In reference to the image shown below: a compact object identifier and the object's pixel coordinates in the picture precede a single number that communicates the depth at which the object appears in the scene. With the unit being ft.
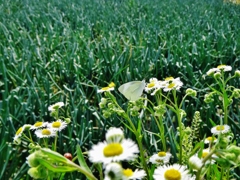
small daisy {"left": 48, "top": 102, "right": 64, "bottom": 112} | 0.72
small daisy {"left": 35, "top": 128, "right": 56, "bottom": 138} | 0.70
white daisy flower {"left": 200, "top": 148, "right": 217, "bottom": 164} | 0.61
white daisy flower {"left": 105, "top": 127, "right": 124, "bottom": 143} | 0.42
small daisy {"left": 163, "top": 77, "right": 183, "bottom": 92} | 0.75
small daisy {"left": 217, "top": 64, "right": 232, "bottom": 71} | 0.76
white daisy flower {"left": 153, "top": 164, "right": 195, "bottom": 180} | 0.49
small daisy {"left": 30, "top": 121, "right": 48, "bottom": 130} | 0.69
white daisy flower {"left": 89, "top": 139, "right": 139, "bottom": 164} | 0.39
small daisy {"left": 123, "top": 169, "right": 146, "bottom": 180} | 0.43
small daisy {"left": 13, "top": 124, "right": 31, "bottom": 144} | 0.64
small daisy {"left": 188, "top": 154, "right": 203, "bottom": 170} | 0.47
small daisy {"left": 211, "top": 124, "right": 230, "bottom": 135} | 0.60
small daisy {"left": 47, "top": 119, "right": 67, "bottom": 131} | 0.70
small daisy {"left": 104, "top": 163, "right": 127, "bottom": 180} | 0.38
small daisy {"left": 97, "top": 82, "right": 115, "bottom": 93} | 0.72
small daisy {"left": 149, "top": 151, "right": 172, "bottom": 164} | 0.64
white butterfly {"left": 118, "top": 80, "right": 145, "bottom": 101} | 0.69
